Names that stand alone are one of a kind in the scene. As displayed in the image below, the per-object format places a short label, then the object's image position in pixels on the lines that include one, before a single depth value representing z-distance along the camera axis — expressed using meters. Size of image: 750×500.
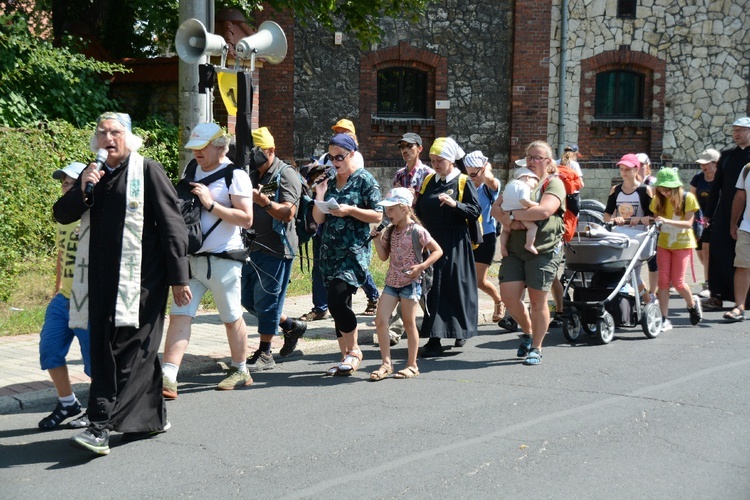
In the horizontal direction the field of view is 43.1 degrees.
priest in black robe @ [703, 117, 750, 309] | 11.38
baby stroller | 9.58
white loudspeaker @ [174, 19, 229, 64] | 9.04
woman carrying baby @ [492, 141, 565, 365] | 8.41
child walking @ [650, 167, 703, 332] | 10.51
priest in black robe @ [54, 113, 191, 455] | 5.72
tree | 15.27
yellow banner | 9.30
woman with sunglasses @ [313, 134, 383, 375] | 7.79
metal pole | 9.41
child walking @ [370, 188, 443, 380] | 7.87
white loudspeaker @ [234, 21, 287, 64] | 9.20
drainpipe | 22.00
